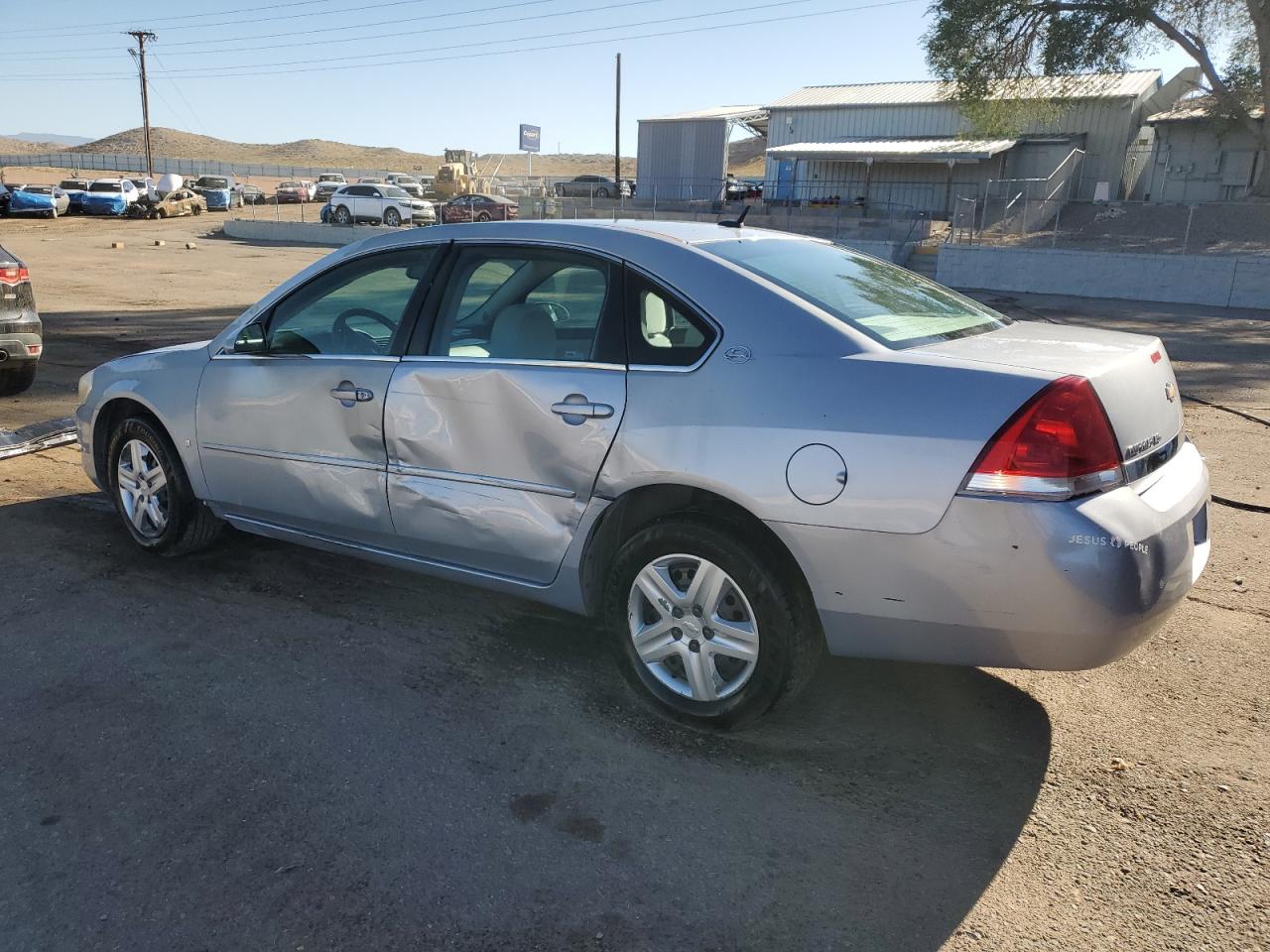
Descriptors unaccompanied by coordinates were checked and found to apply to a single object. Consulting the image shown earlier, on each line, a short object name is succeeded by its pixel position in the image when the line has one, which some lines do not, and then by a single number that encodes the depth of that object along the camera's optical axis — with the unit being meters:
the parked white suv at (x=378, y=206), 41.56
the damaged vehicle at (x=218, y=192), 54.62
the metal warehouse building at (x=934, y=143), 37.25
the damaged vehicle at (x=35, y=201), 45.41
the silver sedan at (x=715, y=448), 2.78
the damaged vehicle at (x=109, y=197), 47.00
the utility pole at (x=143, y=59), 73.00
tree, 32.53
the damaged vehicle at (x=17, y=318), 8.05
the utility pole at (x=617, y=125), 54.32
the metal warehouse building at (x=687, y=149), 47.31
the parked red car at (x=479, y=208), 39.75
